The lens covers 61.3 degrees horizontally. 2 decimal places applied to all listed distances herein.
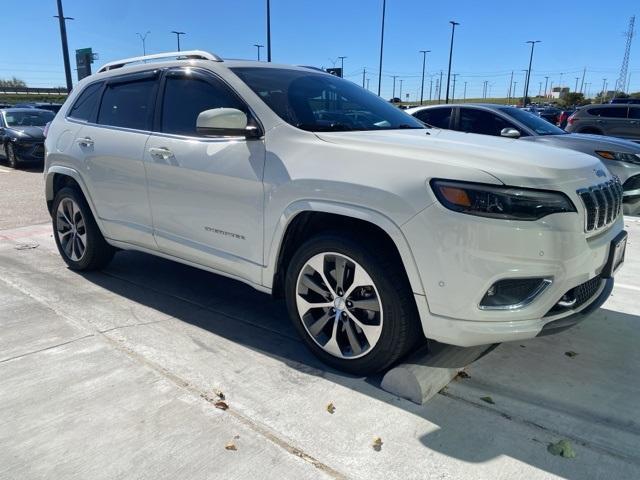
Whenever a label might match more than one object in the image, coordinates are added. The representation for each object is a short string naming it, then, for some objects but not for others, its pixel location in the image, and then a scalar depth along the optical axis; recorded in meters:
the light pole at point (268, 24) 24.52
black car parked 13.69
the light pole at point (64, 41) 21.83
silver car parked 8.02
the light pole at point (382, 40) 34.03
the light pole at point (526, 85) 59.17
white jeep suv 2.55
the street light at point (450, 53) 42.94
